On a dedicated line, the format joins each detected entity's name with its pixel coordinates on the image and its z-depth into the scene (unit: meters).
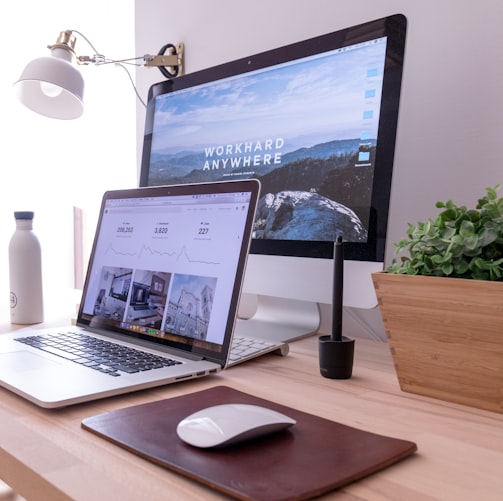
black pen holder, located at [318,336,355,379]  0.72
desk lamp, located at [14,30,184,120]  1.16
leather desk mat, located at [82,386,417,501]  0.40
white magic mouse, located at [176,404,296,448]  0.45
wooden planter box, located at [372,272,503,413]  0.57
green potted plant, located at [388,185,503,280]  0.60
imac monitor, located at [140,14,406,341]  0.81
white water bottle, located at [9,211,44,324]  1.08
